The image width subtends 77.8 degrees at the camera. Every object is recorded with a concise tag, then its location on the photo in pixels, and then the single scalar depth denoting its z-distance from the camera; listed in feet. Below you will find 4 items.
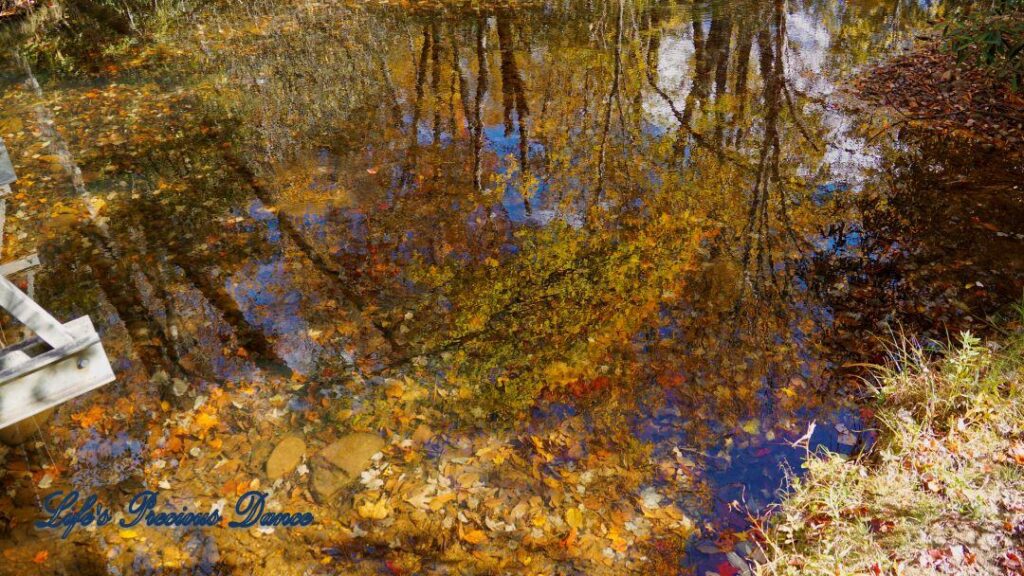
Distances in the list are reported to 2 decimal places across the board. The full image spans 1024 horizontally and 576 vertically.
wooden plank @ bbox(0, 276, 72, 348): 11.06
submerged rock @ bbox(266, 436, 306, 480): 15.49
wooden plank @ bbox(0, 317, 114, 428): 11.35
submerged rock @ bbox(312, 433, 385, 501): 15.17
